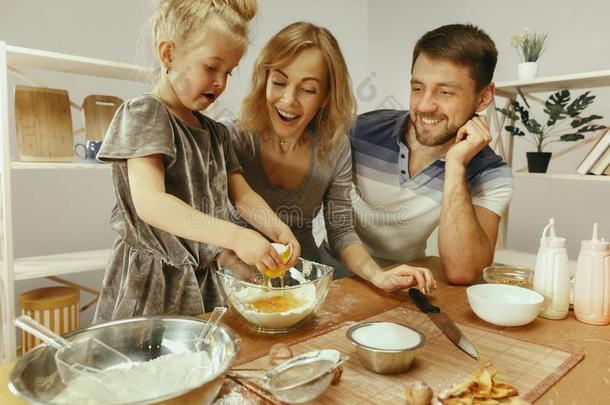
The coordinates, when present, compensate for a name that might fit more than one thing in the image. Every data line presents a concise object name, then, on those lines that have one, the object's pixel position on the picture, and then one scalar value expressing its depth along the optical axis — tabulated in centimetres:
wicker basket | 192
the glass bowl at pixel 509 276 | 118
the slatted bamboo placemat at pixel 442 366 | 66
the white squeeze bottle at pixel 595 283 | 96
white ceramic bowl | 91
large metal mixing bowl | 53
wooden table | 68
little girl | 98
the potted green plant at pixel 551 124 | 220
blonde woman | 131
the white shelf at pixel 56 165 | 186
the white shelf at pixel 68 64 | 183
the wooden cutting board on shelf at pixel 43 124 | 195
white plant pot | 232
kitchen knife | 80
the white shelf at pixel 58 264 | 193
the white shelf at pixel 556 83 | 211
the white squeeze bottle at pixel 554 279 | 99
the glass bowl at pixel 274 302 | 86
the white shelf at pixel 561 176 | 215
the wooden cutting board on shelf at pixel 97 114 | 216
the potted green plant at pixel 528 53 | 232
